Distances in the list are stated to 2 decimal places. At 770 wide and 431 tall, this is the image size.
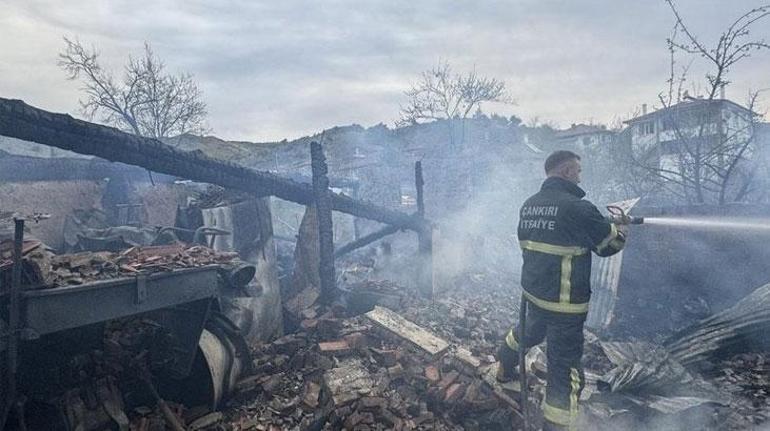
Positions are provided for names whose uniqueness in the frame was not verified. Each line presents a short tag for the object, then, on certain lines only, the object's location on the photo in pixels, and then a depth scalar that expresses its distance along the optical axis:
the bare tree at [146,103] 24.05
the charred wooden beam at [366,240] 9.60
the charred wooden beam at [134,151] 3.95
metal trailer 2.89
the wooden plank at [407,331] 4.96
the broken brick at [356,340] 5.05
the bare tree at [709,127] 7.77
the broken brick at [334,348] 4.88
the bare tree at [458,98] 27.89
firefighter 3.42
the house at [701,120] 8.49
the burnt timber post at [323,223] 7.02
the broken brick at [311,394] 3.99
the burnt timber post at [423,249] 9.53
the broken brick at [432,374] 4.27
